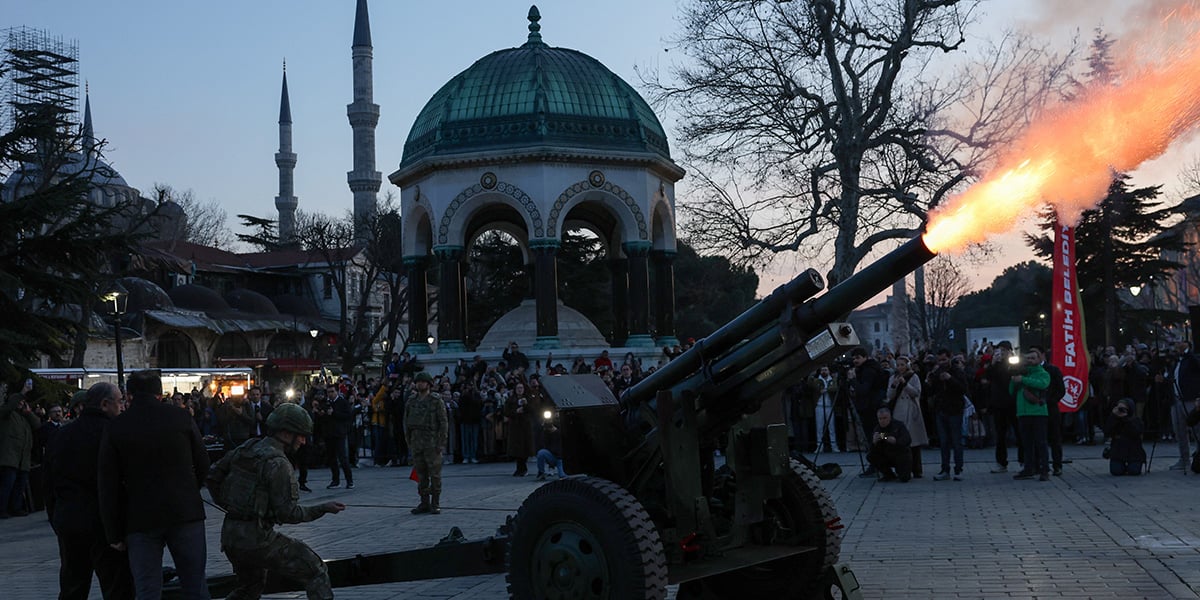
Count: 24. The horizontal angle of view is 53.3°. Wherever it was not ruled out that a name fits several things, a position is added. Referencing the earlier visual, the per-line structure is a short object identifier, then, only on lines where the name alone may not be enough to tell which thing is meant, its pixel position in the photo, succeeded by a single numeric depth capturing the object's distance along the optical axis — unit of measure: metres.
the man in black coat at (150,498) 7.17
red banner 19.81
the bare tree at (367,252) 56.94
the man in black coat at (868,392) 19.75
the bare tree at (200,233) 91.88
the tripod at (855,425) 19.32
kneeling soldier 6.98
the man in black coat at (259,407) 26.78
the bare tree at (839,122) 30.81
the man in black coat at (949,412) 17.03
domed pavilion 32.44
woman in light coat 17.67
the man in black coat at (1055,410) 16.56
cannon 6.93
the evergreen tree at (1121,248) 42.03
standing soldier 15.24
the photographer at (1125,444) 16.17
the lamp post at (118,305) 24.59
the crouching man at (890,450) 16.97
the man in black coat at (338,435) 20.03
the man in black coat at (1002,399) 17.66
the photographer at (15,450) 17.58
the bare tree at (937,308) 71.31
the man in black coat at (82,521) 8.12
